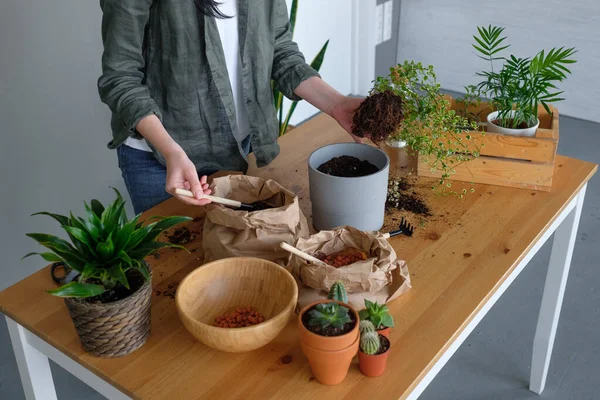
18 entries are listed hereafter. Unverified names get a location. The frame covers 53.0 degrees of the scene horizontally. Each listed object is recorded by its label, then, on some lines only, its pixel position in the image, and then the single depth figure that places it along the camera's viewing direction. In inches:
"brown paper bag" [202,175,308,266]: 43.7
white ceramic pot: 56.9
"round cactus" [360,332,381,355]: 36.5
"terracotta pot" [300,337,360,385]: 34.9
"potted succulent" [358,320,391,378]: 36.5
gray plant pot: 47.4
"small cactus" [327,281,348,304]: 38.8
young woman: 49.2
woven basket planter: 36.9
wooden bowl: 40.4
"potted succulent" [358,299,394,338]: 37.9
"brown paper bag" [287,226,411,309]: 40.9
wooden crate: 55.8
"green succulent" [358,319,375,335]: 37.3
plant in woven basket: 36.6
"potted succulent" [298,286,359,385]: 34.9
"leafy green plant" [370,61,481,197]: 54.7
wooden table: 37.3
